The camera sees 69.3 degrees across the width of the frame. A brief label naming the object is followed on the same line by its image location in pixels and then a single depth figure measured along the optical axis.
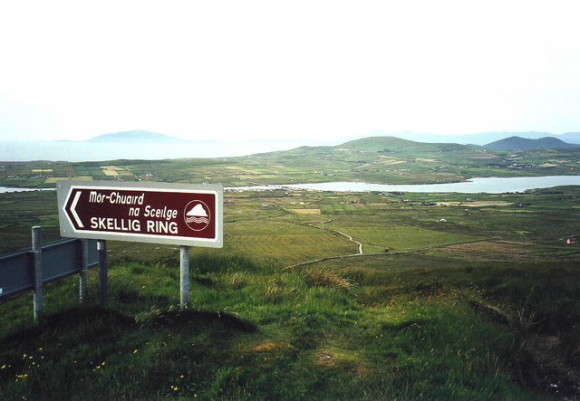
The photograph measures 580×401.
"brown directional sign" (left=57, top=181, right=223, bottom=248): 8.41
